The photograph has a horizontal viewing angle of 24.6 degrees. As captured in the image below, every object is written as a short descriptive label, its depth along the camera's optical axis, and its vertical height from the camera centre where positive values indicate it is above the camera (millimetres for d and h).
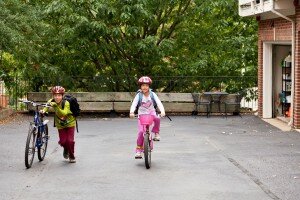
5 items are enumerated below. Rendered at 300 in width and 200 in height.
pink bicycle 11086 -799
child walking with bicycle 11594 -546
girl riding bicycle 11688 -258
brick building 18906 +864
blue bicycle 11109 -836
